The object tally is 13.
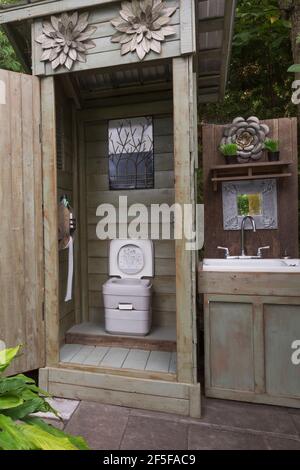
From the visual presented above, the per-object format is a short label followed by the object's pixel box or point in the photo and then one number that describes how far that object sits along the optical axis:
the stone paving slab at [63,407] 1.83
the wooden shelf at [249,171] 2.34
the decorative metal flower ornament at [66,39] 1.89
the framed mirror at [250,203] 2.44
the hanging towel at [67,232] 2.33
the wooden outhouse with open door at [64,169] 1.81
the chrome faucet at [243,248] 2.43
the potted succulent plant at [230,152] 2.41
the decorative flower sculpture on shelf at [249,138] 2.39
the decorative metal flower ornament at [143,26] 1.76
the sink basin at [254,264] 1.89
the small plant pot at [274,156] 2.35
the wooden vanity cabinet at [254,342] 1.86
